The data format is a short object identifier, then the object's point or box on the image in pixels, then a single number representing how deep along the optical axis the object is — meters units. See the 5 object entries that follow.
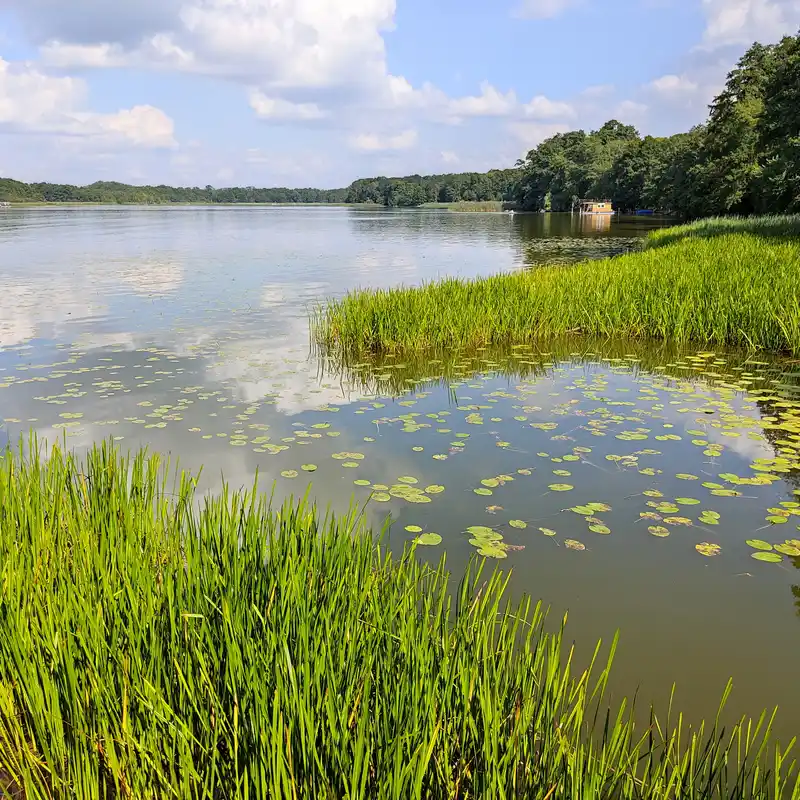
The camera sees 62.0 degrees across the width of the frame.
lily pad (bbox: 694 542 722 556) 4.04
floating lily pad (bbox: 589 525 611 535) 4.30
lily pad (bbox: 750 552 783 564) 3.93
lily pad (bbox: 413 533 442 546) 4.16
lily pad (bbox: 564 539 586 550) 4.12
